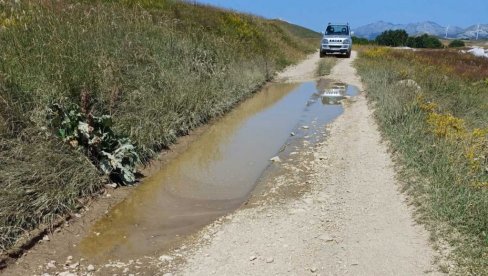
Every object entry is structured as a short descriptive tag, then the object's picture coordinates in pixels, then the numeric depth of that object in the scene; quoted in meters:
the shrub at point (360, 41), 55.86
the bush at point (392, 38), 56.03
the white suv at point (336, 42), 28.14
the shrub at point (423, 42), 52.36
